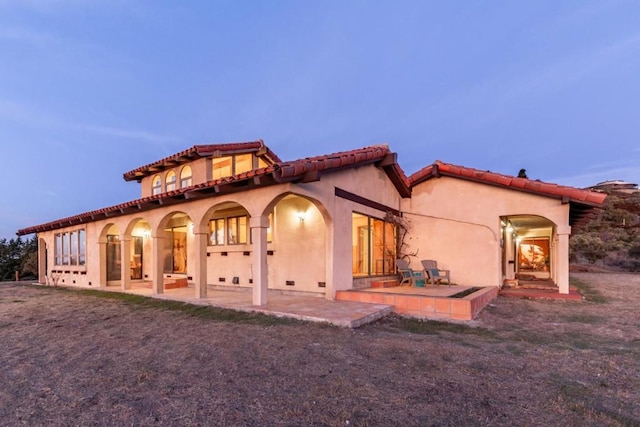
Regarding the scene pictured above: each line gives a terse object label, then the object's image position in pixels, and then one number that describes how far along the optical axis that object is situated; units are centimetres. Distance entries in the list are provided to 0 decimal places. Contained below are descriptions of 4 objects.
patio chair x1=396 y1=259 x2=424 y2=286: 960
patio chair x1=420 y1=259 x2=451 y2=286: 945
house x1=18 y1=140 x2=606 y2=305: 807
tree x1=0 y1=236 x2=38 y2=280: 2341
